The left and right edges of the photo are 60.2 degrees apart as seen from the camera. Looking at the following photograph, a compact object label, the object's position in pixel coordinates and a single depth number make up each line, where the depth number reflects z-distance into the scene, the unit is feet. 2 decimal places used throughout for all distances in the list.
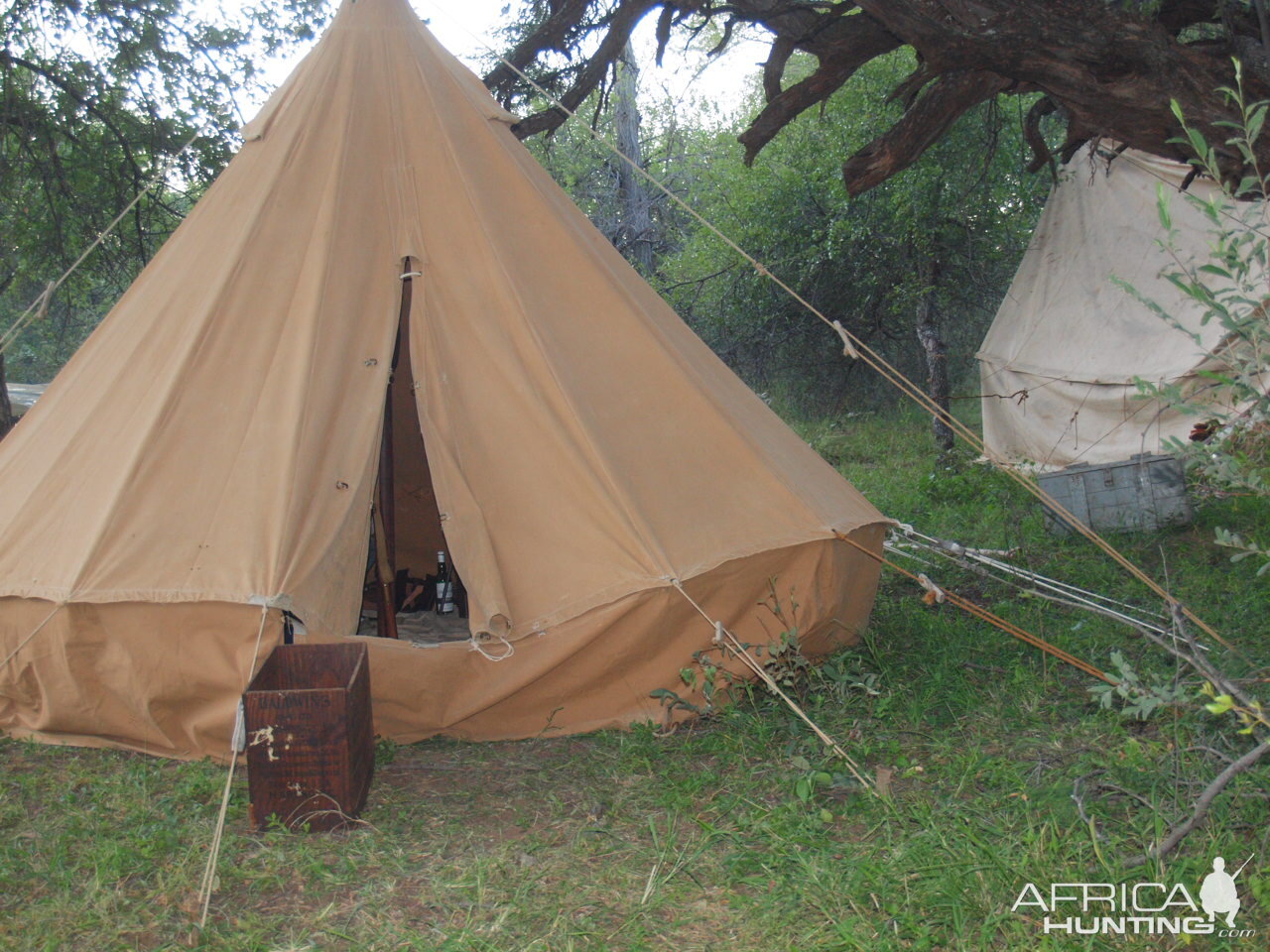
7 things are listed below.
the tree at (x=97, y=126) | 24.25
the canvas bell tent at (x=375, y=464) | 10.67
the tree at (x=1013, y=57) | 13.84
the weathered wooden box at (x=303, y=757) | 9.43
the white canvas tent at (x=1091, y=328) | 21.97
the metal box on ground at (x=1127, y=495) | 18.17
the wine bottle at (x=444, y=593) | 16.08
